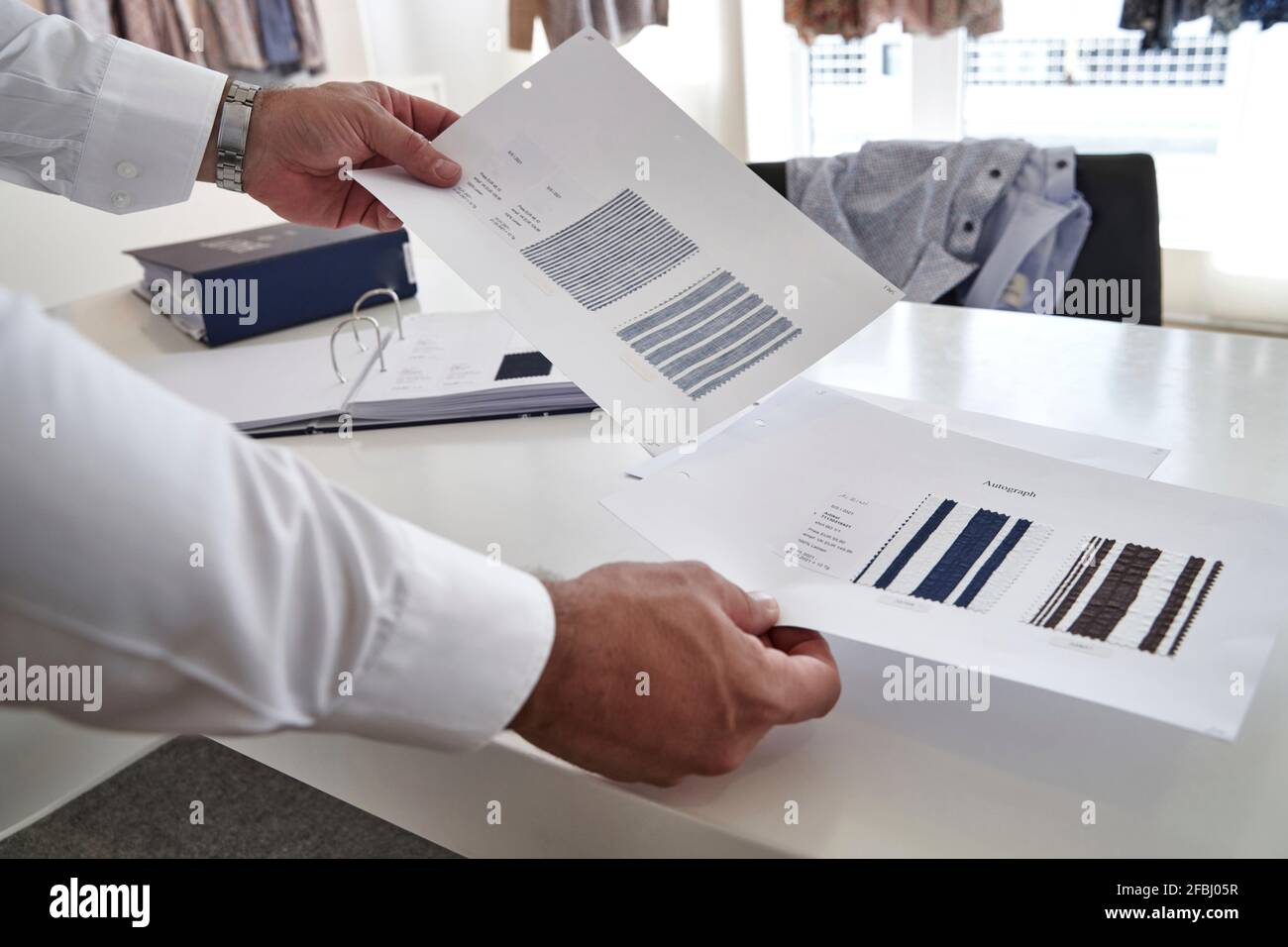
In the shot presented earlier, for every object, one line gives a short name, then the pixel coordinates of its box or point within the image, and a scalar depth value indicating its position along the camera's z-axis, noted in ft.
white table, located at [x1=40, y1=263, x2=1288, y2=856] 1.56
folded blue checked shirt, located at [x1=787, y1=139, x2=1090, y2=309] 4.91
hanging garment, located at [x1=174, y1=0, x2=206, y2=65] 8.80
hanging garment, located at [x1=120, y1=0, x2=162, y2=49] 8.34
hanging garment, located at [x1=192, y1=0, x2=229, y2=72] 8.98
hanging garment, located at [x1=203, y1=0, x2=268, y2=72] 9.00
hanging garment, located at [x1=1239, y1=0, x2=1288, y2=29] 8.09
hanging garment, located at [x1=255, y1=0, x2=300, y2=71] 9.39
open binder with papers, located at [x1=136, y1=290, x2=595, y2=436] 3.25
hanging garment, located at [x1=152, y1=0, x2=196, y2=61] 8.67
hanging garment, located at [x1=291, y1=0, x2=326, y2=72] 9.66
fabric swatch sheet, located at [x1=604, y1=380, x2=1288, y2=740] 1.66
